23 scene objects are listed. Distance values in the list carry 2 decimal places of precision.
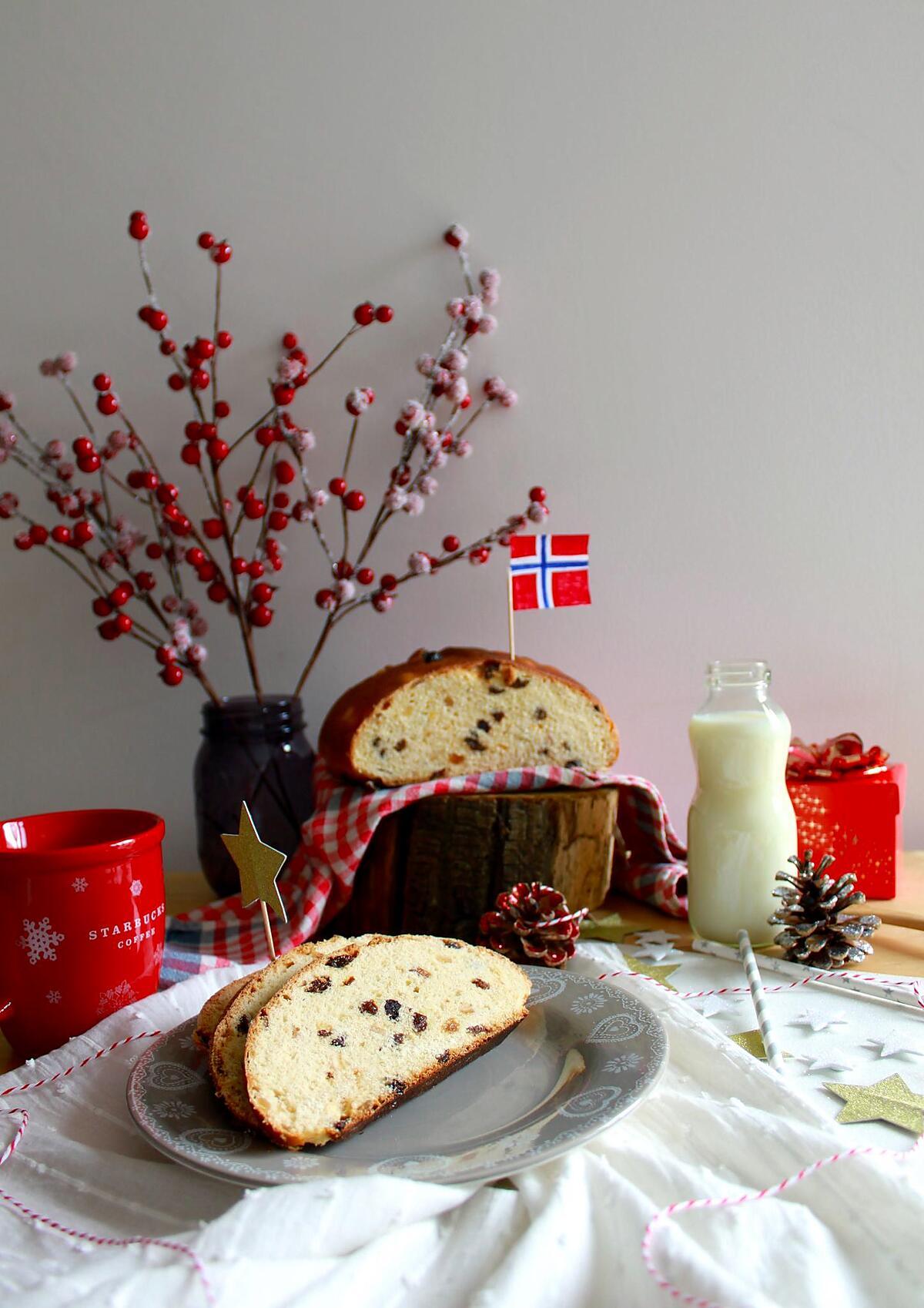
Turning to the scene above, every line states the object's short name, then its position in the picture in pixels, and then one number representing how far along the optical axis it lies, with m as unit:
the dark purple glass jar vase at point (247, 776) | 1.37
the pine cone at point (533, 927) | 1.08
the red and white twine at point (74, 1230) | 0.57
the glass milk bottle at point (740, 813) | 1.18
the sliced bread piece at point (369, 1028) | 0.71
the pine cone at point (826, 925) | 1.09
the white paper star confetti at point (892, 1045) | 0.88
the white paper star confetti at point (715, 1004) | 0.98
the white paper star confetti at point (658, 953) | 1.14
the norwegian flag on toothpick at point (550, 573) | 1.29
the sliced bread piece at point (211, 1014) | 0.80
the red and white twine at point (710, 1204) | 0.56
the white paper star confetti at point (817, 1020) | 0.94
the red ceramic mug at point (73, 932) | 0.87
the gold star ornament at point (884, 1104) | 0.76
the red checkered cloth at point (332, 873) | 1.19
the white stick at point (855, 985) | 0.98
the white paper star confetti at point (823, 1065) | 0.86
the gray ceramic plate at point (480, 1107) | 0.66
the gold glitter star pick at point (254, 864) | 0.90
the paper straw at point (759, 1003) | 0.86
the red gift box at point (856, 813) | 1.31
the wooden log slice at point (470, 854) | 1.19
